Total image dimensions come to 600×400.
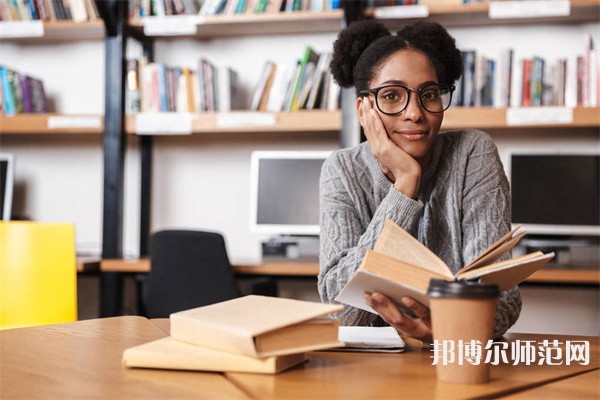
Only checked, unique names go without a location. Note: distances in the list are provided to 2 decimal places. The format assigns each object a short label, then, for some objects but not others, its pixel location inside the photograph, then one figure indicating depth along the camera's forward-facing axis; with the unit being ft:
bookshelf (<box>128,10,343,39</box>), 10.10
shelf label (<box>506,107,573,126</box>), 9.27
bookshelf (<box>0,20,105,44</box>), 10.62
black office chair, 8.60
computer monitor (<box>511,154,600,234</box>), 9.74
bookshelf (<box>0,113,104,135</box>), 10.47
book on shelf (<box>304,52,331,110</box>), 10.07
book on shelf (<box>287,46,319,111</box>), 10.07
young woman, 4.64
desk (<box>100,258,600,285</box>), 8.52
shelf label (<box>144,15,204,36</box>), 10.17
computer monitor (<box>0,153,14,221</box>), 11.11
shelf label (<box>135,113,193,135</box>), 10.17
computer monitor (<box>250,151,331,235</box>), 10.30
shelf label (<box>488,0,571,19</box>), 9.27
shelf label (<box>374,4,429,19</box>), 9.65
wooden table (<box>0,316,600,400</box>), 2.73
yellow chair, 6.75
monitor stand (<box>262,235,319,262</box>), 9.93
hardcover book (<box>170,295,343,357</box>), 2.93
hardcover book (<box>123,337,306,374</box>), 2.98
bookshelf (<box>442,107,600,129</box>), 9.43
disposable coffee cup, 2.74
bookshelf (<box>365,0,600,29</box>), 9.63
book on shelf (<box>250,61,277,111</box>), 10.30
